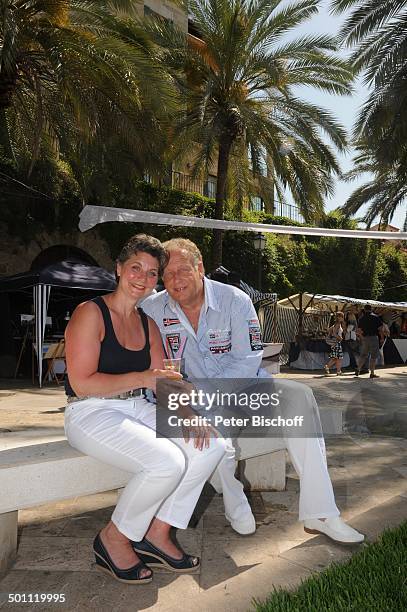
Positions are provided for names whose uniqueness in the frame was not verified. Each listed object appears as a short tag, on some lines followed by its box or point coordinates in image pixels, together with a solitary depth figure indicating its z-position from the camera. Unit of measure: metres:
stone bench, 2.45
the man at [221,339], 3.08
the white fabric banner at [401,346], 18.30
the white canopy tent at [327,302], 16.50
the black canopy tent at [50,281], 10.04
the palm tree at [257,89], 13.05
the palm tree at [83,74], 9.15
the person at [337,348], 13.82
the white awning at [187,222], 7.68
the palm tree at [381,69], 12.66
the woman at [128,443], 2.53
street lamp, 15.59
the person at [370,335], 13.12
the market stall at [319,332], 15.31
